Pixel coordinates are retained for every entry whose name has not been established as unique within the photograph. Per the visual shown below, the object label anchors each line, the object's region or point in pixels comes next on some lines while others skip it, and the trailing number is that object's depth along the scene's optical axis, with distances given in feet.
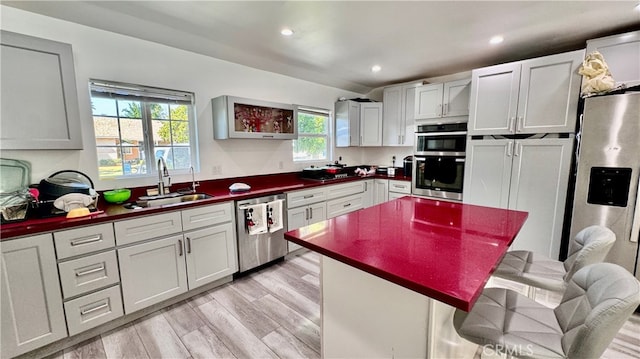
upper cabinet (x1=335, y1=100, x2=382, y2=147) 13.88
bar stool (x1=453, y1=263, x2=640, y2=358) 2.64
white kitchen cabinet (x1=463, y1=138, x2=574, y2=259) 8.23
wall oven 10.36
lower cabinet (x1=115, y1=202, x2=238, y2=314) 6.41
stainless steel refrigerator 6.54
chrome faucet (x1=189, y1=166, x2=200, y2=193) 8.82
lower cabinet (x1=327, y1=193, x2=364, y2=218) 11.57
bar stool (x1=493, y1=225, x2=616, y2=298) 4.12
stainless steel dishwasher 8.45
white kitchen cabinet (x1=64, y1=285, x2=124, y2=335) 5.67
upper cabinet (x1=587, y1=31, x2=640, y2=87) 7.25
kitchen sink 7.43
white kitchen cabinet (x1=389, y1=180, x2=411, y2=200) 12.31
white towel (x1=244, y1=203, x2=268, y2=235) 8.48
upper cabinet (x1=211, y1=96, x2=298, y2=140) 9.09
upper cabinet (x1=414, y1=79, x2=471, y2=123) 10.55
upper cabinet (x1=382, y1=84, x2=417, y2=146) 12.97
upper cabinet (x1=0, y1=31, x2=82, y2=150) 5.54
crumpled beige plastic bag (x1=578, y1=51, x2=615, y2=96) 6.93
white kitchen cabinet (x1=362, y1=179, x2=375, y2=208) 13.32
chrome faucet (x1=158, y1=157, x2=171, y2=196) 7.92
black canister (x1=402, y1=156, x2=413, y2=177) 12.71
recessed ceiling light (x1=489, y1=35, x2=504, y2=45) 8.04
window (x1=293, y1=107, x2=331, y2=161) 12.84
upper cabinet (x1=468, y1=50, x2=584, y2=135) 7.90
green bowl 7.06
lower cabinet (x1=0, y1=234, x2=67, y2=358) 5.01
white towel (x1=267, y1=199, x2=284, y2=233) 8.97
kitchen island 3.03
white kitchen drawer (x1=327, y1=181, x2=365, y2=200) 11.48
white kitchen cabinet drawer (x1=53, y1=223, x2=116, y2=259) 5.45
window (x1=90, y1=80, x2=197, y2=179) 7.52
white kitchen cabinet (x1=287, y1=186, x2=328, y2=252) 9.88
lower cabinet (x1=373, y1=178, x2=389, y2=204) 13.15
